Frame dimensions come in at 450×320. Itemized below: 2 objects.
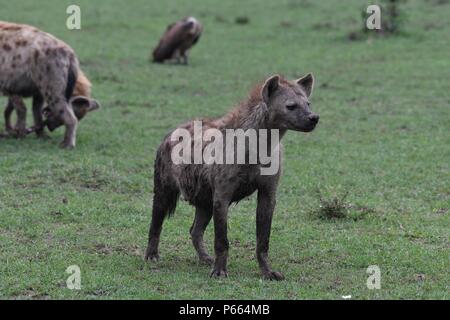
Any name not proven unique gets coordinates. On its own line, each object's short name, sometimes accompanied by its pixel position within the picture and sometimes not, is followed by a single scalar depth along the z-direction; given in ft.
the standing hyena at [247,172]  38.40
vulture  99.71
